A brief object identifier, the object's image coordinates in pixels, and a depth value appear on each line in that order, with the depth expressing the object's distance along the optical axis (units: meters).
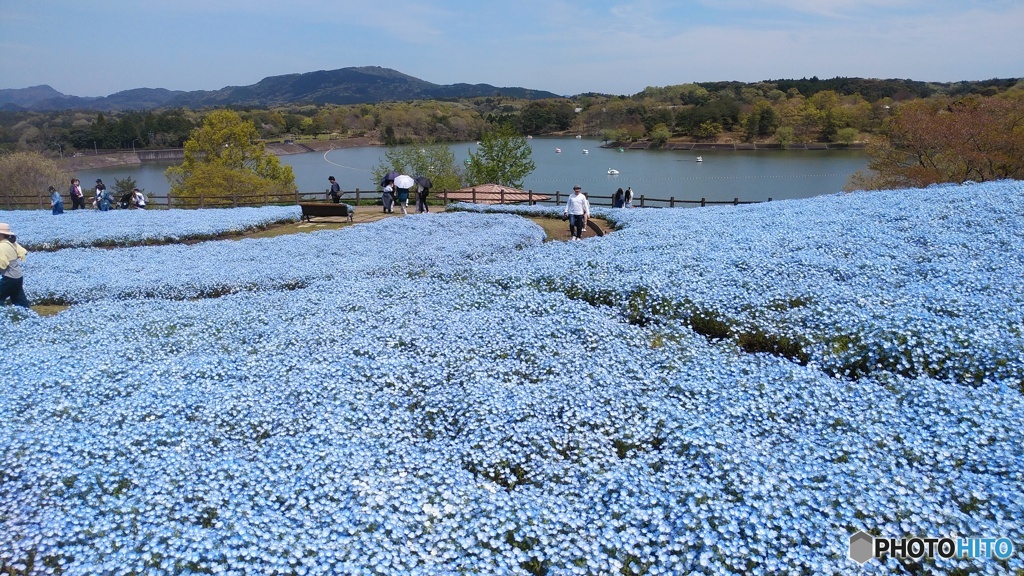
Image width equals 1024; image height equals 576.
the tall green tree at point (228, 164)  53.19
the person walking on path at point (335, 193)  28.77
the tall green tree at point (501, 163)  64.38
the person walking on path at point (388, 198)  26.53
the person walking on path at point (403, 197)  25.80
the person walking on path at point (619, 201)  29.63
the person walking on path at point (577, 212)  18.11
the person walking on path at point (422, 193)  26.06
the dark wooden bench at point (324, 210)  24.00
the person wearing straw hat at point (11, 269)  11.00
